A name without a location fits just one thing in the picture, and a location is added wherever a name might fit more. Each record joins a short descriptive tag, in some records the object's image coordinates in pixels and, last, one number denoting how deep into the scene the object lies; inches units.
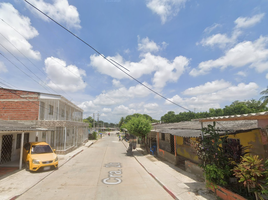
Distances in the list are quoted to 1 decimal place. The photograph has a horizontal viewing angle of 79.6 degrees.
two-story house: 668.7
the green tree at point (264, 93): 878.5
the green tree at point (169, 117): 2703.0
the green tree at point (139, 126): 649.6
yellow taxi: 374.0
